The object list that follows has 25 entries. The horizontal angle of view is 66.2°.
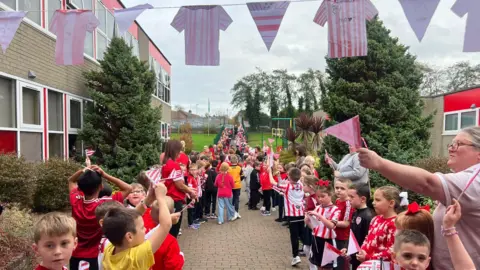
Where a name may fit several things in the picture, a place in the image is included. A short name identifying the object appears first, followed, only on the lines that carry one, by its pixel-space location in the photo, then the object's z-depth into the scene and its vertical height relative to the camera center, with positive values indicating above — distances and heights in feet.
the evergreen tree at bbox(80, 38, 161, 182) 39.22 +1.43
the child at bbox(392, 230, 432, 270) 7.78 -2.59
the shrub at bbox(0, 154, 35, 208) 22.52 -3.11
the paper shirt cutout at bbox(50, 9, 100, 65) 19.62 +5.53
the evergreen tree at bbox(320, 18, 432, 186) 32.99 +3.05
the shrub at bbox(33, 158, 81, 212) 27.61 -4.30
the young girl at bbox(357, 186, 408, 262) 11.18 -3.05
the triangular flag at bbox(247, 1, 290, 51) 18.71 +5.91
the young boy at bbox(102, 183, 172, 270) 8.59 -2.58
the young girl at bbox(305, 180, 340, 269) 16.02 -3.99
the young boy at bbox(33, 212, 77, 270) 8.33 -2.56
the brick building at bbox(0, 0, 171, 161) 27.22 +3.58
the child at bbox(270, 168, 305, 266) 21.43 -4.57
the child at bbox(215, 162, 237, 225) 33.88 -5.71
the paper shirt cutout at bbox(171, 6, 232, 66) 19.53 +5.43
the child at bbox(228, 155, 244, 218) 37.06 -5.03
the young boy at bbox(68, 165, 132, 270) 12.90 -3.08
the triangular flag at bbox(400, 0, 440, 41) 16.25 +5.24
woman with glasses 6.91 -1.03
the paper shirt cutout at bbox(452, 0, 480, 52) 15.34 +4.54
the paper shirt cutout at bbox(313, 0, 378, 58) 18.33 +5.43
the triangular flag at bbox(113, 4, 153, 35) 18.08 +5.74
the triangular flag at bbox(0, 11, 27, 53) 18.04 +5.28
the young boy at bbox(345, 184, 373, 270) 13.75 -3.20
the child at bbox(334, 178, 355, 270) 15.42 -3.74
